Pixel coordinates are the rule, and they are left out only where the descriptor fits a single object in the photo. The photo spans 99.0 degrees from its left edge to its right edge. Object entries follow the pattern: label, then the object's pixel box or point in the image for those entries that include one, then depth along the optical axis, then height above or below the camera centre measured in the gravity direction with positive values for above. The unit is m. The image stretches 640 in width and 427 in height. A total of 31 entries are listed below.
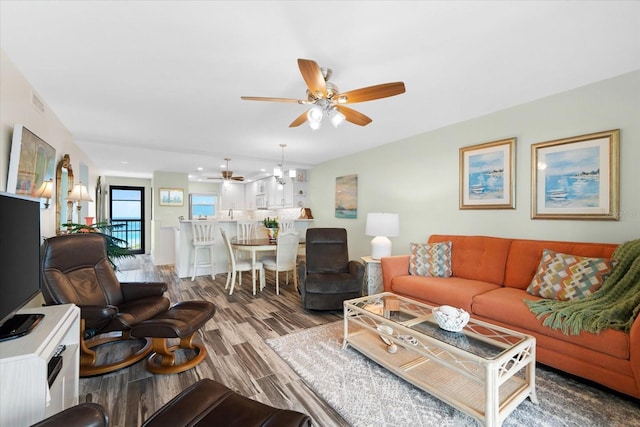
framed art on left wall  2.10 +0.43
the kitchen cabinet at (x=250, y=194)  8.51 +0.61
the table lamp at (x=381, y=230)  3.67 -0.22
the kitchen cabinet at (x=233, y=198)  9.09 +0.51
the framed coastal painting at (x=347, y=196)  5.18 +0.34
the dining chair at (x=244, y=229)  5.14 -0.31
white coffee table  1.48 -0.89
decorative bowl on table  1.85 -0.72
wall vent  2.52 +1.05
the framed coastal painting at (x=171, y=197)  7.14 +0.43
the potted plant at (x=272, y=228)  4.88 -0.26
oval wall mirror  3.40 +0.28
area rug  1.58 -1.20
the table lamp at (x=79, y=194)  3.49 +0.23
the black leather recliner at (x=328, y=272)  3.26 -0.77
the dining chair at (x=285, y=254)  4.06 -0.61
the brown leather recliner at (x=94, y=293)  1.94 -0.67
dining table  4.16 -0.50
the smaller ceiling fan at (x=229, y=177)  6.29 +0.85
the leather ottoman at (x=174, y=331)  1.94 -0.85
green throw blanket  1.79 -0.64
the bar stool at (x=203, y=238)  4.90 -0.47
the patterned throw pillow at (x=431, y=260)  3.14 -0.54
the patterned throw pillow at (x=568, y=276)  2.12 -0.50
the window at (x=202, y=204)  9.20 +0.30
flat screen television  1.18 -0.24
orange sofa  1.72 -0.75
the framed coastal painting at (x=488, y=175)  3.03 +0.46
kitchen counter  5.09 -0.72
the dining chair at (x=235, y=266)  4.14 -0.83
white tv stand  0.97 -0.60
